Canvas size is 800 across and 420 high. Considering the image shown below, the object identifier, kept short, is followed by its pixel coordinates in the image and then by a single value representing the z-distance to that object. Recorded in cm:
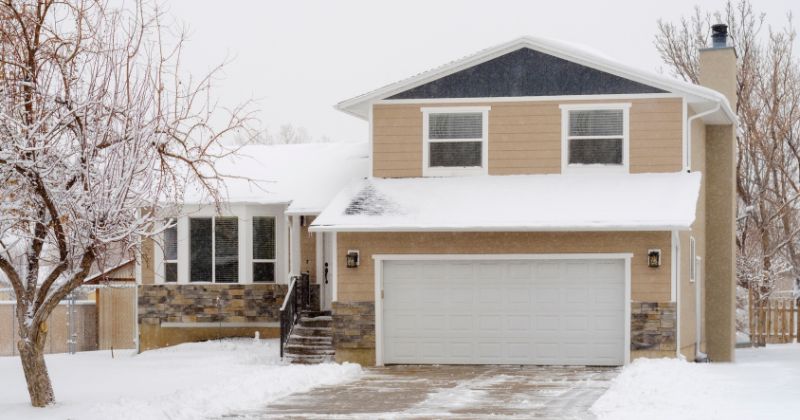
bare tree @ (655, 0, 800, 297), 3331
